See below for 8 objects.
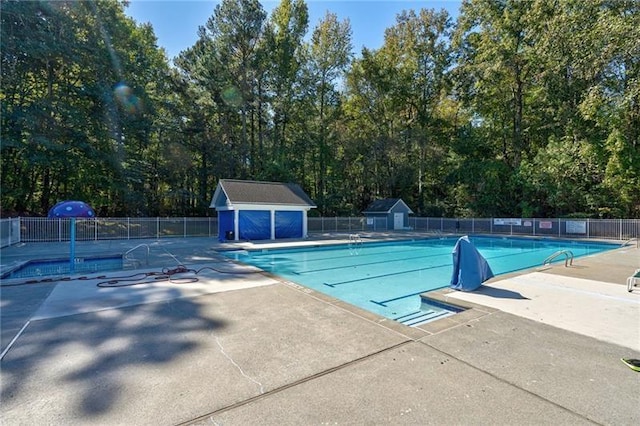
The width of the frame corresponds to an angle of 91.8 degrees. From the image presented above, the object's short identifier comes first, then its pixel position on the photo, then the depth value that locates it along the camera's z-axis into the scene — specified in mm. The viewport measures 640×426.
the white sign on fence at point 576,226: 19028
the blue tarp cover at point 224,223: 17266
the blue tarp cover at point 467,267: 5918
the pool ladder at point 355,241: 16688
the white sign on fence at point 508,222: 21578
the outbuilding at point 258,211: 16984
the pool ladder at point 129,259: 9508
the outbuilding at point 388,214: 25812
